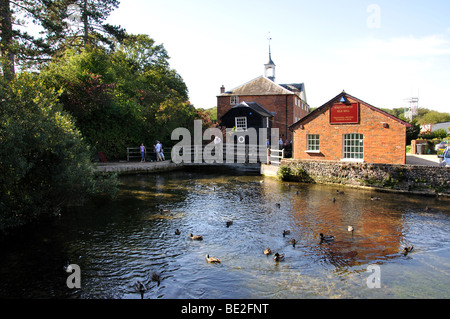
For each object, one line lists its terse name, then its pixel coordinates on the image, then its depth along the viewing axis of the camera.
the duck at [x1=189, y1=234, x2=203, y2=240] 9.43
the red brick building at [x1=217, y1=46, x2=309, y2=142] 41.25
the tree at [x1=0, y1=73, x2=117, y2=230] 9.01
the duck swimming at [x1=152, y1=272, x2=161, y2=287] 6.82
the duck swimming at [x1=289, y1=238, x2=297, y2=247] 8.97
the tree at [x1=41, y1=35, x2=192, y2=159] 22.66
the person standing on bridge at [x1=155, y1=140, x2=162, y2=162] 26.63
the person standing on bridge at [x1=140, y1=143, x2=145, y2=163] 26.54
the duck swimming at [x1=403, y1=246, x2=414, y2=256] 8.35
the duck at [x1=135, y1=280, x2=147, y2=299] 6.38
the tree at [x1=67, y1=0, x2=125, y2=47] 26.65
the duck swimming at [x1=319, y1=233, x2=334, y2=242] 9.21
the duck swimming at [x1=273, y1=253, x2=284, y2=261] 7.83
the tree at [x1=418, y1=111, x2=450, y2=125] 82.62
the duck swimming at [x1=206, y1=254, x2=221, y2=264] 7.73
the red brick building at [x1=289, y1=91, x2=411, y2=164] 18.30
